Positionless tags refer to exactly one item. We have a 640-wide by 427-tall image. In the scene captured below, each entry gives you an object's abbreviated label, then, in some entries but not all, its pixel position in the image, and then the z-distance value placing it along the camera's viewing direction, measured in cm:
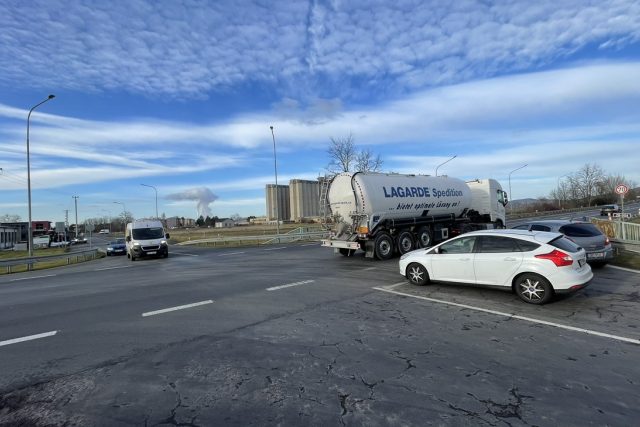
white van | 2261
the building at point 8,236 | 6986
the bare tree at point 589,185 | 9175
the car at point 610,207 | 5014
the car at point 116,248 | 3388
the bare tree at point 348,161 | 4456
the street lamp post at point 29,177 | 2328
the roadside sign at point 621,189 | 2103
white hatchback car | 758
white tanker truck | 1578
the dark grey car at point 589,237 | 1183
